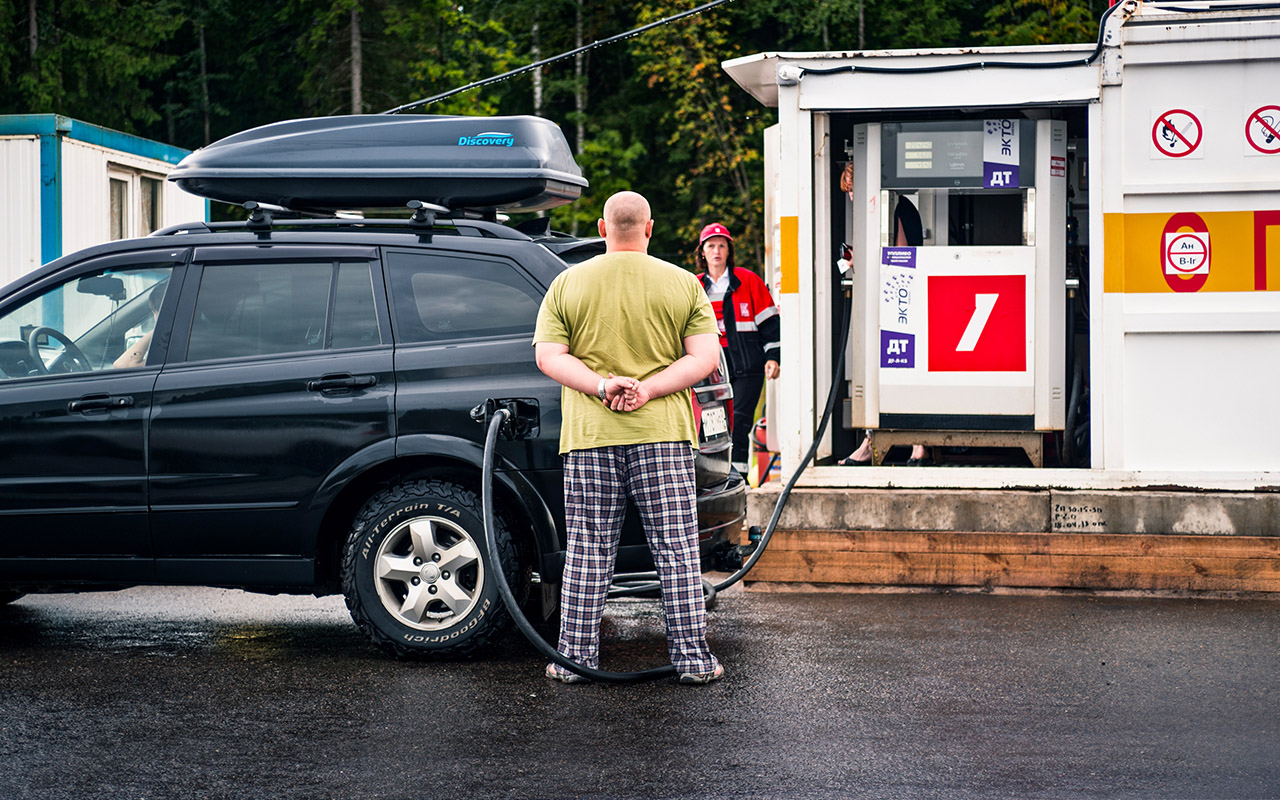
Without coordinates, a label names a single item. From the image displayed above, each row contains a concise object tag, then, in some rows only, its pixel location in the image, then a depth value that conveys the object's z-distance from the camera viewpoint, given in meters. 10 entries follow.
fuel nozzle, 5.47
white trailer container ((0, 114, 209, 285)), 12.50
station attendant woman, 9.62
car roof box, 6.38
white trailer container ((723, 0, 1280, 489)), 7.18
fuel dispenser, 7.60
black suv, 5.59
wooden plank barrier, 7.05
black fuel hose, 5.24
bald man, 5.16
